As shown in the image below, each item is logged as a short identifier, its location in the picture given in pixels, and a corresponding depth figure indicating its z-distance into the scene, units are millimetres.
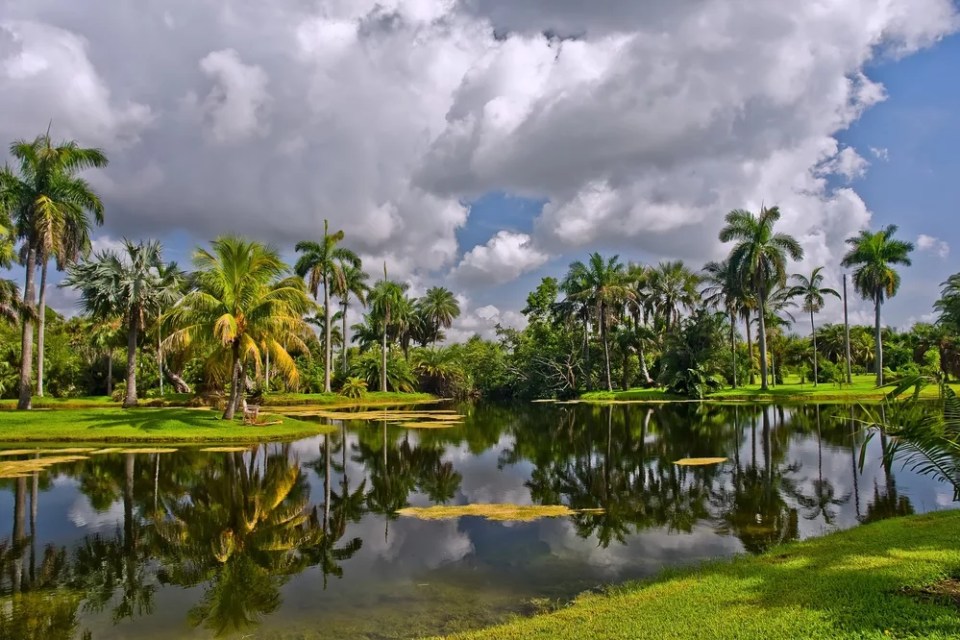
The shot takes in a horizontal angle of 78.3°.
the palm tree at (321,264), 56438
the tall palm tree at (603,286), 61875
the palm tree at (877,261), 53250
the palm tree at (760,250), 53594
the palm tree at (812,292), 64500
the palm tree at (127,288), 35312
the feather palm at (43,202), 30078
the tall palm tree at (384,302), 65312
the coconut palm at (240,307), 28484
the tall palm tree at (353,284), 60031
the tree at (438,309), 87250
